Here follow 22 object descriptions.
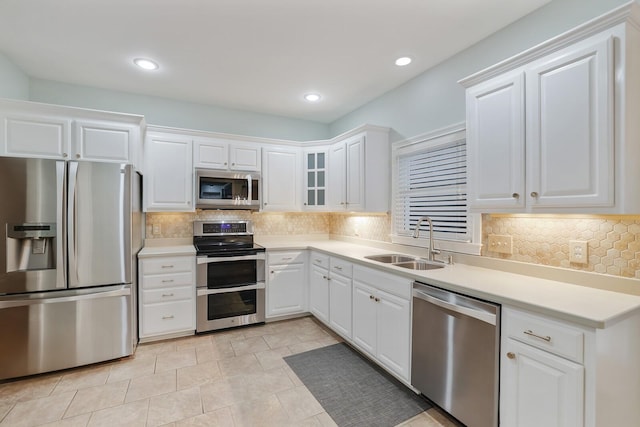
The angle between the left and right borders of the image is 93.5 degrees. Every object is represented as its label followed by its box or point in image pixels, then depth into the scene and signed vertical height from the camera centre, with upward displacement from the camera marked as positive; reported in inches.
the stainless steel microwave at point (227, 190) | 137.6 +11.0
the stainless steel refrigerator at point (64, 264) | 92.2 -16.9
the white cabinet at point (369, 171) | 127.0 +18.1
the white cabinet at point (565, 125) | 55.8 +19.0
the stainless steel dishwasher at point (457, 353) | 63.9 -33.1
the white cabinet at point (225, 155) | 138.5 +27.7
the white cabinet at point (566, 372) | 50.0 -28.7
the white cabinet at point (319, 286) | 129.3 -33.0
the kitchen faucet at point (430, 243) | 100.8 -10.1
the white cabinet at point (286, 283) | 139.3 -33.2
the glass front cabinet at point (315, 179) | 154.9 +17.5
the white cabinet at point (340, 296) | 113.5 -32.7
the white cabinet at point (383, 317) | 86.6 -33.0
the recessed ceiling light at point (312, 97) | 137.1 +53.9
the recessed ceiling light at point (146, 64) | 105.5 +53.4
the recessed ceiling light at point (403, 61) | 103.7 +53.5
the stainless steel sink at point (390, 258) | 115.4 -17.4
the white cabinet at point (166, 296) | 118.2 -34.0
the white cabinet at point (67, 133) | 100.0 +27.8
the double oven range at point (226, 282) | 127.0 -30.6
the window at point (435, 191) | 99.0 +8.3
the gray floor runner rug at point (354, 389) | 78.0 -52.3
